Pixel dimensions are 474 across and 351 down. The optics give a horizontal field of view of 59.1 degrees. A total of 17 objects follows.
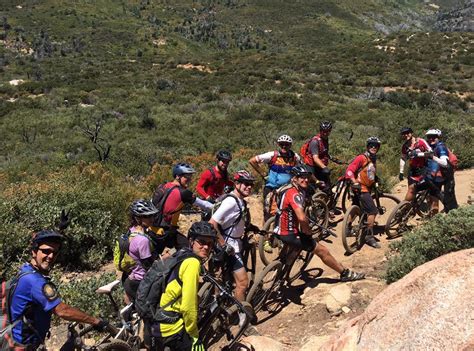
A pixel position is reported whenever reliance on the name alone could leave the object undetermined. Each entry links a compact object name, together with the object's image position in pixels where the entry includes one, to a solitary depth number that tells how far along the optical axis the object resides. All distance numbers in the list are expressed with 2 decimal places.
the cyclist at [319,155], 7.67
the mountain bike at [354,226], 7.11
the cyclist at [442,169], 7.05
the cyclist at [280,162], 7.16
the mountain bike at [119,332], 3.99
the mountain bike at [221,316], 4.52
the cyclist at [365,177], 7.14
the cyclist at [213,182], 6.39
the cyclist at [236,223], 5.05
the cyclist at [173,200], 5.32
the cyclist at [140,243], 4.44
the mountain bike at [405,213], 7.57
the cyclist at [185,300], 3.28
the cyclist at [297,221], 5.32
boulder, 3.00
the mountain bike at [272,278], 5.43
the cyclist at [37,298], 3.22
